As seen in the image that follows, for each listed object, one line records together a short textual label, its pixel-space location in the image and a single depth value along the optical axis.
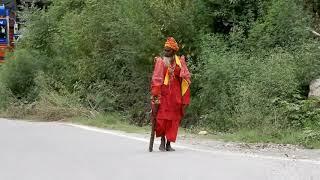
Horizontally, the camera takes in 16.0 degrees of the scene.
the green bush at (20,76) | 40.21
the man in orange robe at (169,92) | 18.39
